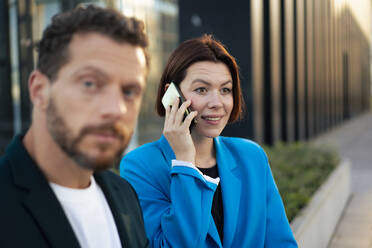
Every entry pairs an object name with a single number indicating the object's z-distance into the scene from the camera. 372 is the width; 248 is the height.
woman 2.31
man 1.18
